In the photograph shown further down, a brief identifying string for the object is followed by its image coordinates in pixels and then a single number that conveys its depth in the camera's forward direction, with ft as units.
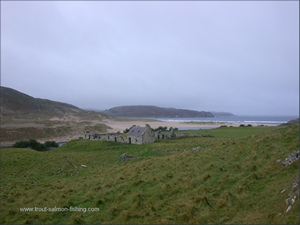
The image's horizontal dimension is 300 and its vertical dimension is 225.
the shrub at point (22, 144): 169.07
